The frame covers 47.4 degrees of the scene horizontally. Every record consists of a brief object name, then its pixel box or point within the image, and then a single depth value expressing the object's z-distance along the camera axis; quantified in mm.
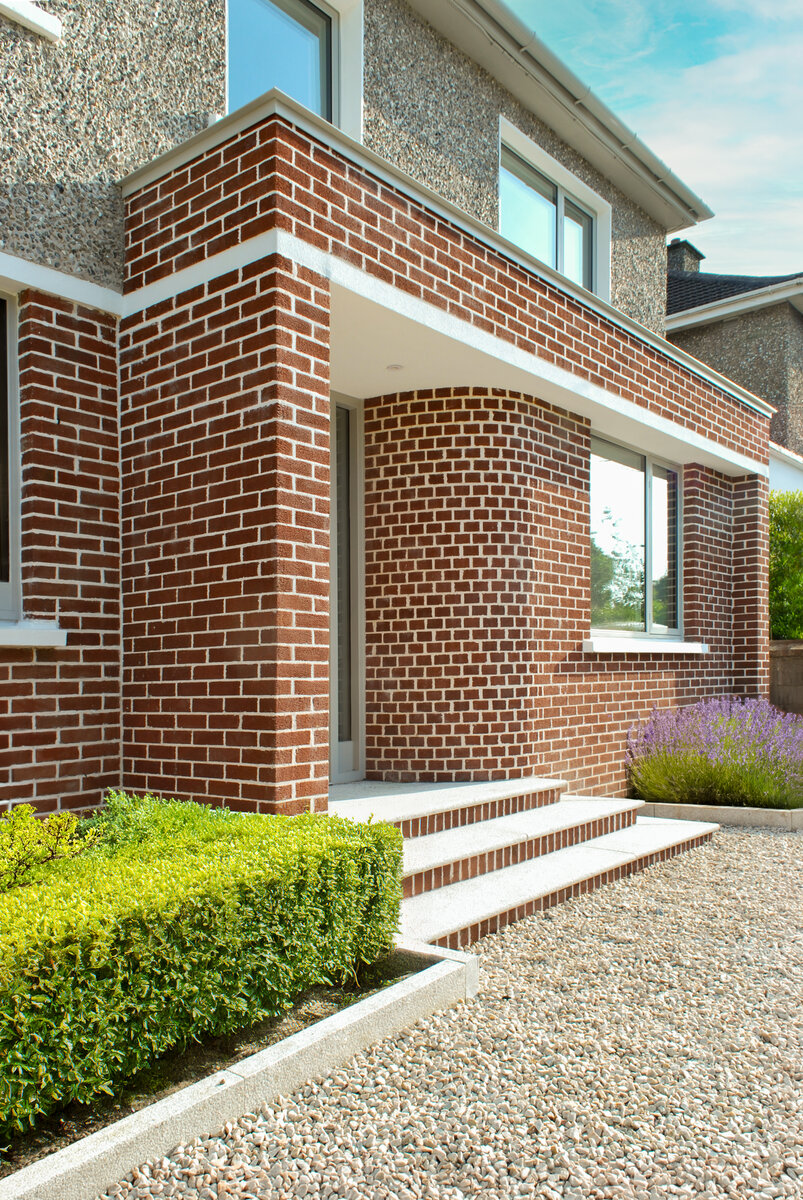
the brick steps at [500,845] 4520
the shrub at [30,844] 3139
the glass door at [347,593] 6828
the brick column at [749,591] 10211
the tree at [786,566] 11773
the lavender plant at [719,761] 7793
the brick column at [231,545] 4281
